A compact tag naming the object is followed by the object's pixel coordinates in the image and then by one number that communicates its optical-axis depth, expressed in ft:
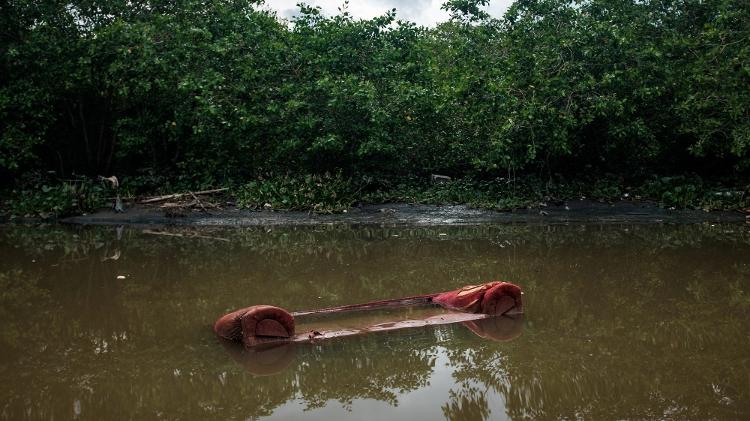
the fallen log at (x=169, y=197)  48.60
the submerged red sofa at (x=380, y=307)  18.34
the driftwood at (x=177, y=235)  39.58
